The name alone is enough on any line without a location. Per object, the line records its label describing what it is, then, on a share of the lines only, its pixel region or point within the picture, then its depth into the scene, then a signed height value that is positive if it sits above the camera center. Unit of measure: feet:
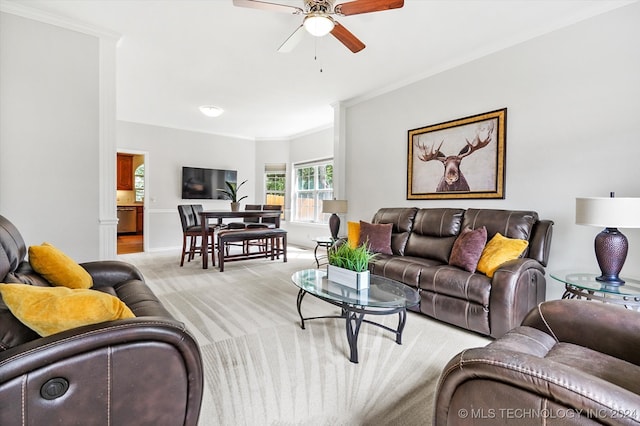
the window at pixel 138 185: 28.54 +1.64
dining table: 15.93 -0.70
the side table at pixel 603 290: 6.45 -1.81
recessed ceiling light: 16.37 +5.08
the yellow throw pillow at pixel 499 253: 8.45 -1.34
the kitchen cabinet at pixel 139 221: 29.45 -1.84
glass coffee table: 6.70 -2.18
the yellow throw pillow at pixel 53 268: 5.93 -1.32
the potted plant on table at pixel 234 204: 18.17 -0.05
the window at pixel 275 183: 26.35 +1.83
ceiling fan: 7.07 +4.71
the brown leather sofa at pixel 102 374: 3.06 -1.92
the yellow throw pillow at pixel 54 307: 3.44 -1.26
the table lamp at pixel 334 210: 16.02 -0.30
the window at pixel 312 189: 22.52 +1.17
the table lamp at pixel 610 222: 6.62 -0.34
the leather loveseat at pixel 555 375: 2.62 -1.84
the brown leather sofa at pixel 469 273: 7.79 -1.96
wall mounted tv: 22.95 +1.66
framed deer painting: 10.95 +1.91
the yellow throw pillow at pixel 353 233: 12.97 -1.25
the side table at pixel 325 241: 14.43 -1.78
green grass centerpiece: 7.75 -1.68
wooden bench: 15.38 -1.88
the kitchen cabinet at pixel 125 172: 28.81 +2.87
